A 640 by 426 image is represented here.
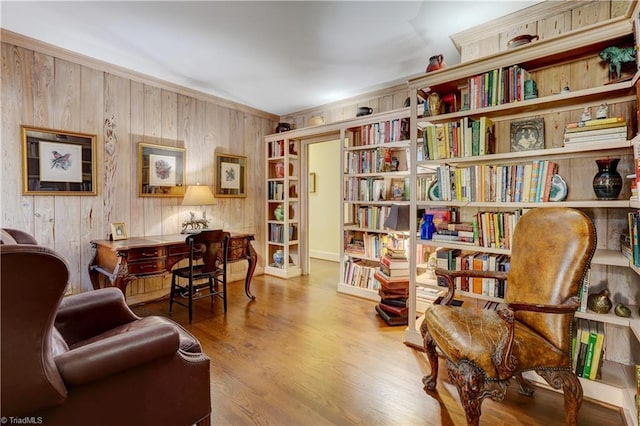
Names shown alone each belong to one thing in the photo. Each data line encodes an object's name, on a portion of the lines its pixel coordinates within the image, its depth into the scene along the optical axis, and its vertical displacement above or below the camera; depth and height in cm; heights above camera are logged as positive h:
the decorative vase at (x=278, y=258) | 460 -77
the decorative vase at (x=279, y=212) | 457 -6
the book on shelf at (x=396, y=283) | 300 -74
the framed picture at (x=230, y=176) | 409 +46
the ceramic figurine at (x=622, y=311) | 168 -57
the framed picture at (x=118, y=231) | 304 -23
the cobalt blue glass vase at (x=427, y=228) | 248 -16
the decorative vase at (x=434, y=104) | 242 +83
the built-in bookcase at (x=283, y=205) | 448 +5
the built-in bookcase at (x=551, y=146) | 174 +45
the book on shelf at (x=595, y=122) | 169 +50
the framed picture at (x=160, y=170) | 337 +44
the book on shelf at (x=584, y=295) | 178 -51
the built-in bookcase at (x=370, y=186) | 344 +26
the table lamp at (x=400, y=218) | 317 -10
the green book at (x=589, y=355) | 176 -86
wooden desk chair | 285 -49
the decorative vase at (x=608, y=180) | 173 +17
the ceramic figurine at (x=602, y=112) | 176 +57
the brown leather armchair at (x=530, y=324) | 142 -61
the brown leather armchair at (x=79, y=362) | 86 -56
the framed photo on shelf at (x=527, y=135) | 211 +53
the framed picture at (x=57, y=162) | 265 +42
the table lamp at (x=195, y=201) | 344 +8
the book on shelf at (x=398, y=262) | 306 -55
